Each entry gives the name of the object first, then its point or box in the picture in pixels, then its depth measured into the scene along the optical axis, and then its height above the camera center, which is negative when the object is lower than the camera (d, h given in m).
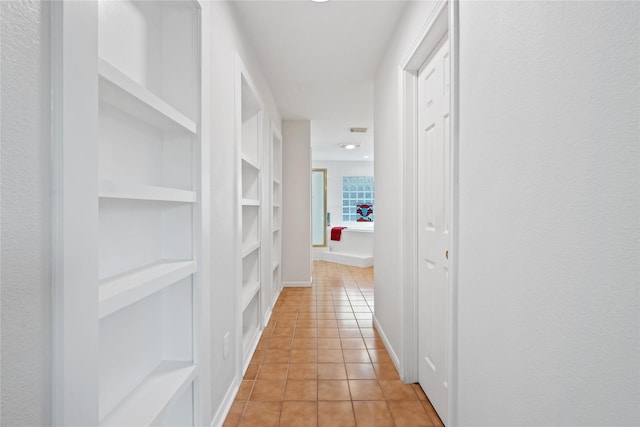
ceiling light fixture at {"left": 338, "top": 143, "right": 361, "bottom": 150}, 6.91 +1.42
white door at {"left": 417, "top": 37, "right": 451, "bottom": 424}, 1.75 -0.05
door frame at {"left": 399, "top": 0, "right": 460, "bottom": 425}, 2.16 +0.06
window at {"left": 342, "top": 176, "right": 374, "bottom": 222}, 9.32 +0.47
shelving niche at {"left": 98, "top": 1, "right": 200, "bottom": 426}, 1.00 +0.01
